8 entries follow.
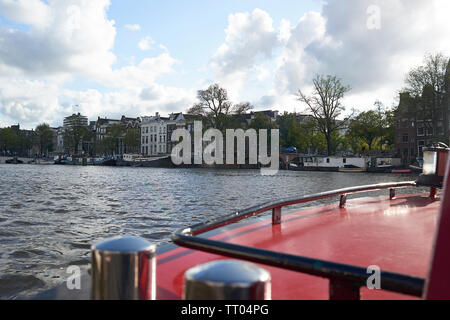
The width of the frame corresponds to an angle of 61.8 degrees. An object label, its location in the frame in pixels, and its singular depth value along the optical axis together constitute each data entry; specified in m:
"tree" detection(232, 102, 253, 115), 46.81
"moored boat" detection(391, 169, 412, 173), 33.16
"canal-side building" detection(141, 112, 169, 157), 73.12
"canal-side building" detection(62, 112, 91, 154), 79.12
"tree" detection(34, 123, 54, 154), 91.06
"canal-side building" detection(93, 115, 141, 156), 75.94
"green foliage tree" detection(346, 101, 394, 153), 47.56
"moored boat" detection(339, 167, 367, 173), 40.81
